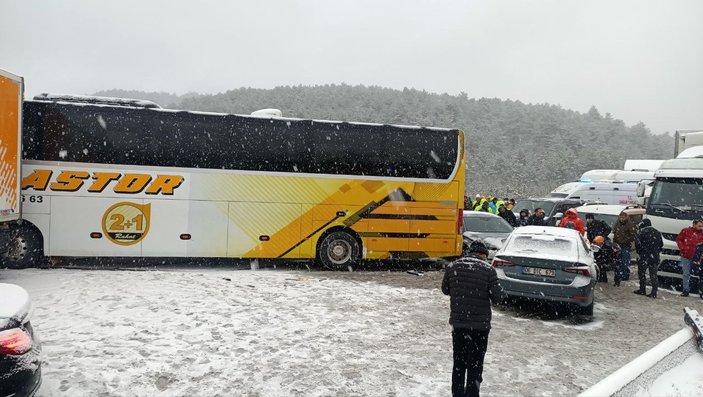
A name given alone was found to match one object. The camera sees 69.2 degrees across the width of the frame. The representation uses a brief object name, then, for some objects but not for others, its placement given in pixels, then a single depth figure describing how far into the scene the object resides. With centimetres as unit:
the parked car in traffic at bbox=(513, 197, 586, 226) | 2019
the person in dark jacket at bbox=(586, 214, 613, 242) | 1330
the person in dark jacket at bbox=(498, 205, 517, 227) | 1817
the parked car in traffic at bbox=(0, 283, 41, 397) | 373
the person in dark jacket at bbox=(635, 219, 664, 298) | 1145
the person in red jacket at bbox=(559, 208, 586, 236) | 1347
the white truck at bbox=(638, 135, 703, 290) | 1239
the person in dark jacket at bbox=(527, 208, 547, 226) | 1628
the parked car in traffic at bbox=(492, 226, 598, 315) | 886
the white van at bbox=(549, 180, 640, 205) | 2550
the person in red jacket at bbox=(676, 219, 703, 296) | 1138
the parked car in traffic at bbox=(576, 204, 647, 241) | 1585
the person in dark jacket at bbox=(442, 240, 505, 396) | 505
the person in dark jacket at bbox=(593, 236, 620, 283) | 1270
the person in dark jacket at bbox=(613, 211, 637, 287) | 1305
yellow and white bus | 1128
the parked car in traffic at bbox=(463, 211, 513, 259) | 1367
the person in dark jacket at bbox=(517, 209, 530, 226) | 1730
